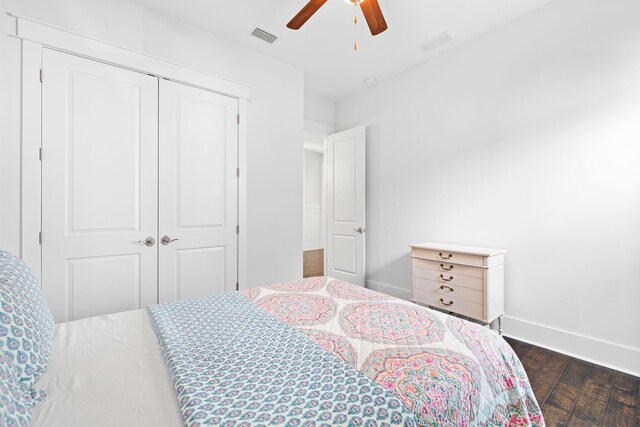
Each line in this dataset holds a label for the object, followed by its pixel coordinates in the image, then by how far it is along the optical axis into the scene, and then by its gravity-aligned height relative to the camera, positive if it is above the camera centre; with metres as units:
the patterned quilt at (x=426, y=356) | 0.89 -0.51
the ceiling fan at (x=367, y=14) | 1.87 +1.35
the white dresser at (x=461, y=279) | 2.43 -0.59
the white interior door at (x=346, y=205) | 3.82 +0.13
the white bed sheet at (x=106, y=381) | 0.77 -0.53
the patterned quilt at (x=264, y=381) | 0.75 -0.51
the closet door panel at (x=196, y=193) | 2.49 +0.20
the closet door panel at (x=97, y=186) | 2.03 +0.21
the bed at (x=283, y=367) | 0.78 -0.52
